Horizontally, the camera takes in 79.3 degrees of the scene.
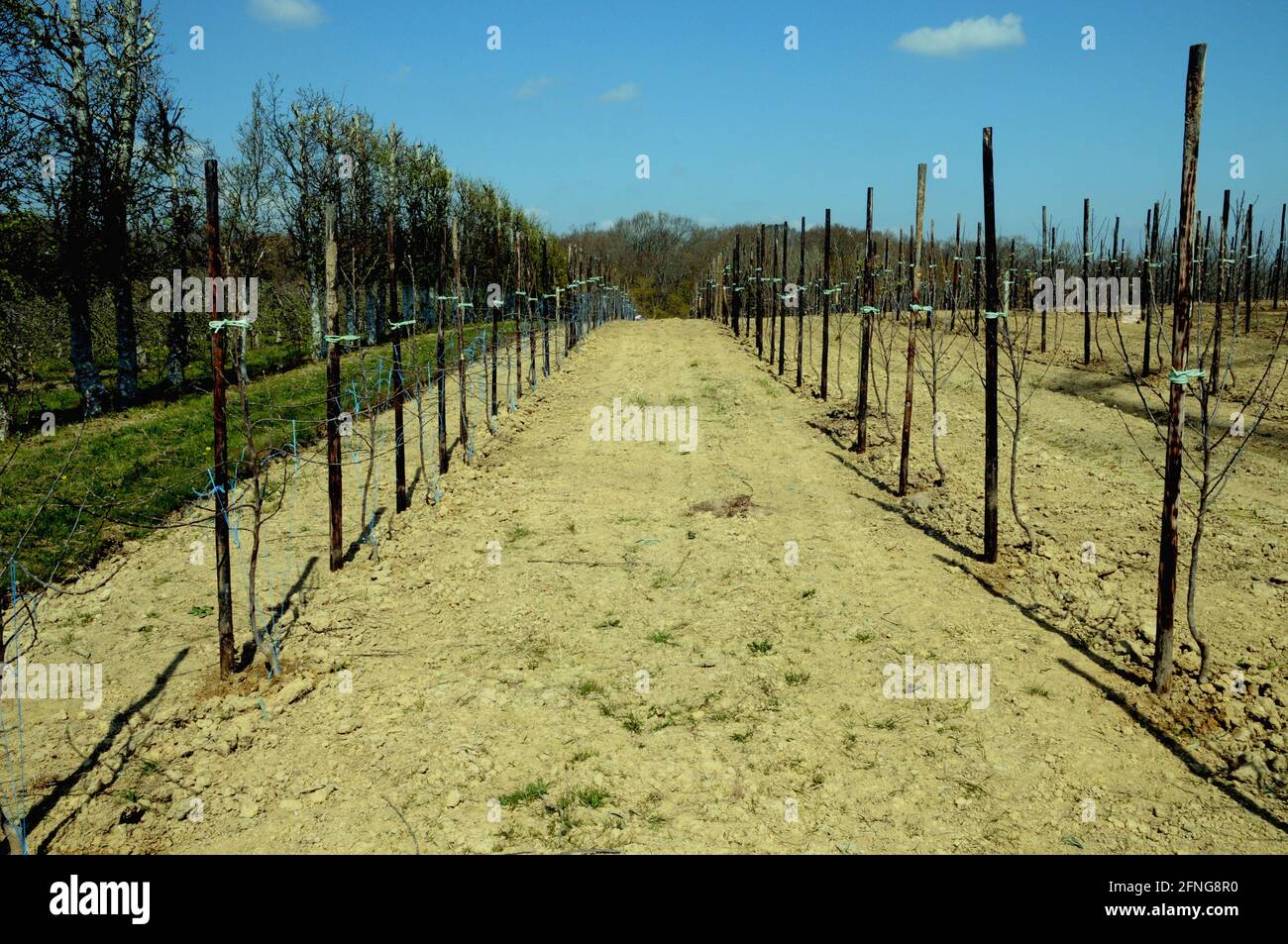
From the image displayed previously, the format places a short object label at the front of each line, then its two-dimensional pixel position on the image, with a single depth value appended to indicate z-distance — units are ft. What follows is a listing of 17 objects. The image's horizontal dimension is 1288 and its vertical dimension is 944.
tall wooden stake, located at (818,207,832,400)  48.73
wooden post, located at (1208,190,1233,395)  42.24
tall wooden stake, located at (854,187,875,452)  41.19
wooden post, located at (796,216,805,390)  60.21
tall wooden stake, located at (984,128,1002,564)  25.14
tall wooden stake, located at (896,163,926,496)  33.81
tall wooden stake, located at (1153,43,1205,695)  18.07
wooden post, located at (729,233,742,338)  102.01
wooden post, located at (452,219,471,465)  38.83
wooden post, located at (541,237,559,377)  69.82
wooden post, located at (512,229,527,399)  56.47
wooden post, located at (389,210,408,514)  32.35
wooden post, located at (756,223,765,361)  75.86
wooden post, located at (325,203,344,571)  25.85
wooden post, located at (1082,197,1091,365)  71.82
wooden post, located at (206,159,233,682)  19.17
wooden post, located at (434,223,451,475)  37.77
